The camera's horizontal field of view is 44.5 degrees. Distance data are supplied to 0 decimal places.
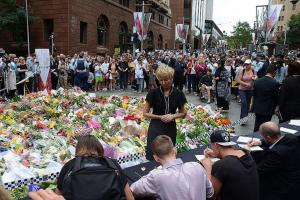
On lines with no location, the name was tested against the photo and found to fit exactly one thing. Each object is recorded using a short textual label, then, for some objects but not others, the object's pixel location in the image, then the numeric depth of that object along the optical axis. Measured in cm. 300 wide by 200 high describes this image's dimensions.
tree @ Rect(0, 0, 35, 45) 2933
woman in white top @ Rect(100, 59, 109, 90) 2030
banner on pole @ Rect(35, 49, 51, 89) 1620
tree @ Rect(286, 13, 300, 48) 8569
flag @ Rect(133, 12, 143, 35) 3073
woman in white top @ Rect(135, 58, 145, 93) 1953
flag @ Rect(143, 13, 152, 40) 3111
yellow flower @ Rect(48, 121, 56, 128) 821
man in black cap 361
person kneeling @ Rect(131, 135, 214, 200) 335
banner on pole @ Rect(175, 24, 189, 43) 4492
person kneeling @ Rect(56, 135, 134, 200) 310
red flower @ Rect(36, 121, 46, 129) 808
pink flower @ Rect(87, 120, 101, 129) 819
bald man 464
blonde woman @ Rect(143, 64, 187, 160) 538
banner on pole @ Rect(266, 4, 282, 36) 2358
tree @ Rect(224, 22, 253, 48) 8331
